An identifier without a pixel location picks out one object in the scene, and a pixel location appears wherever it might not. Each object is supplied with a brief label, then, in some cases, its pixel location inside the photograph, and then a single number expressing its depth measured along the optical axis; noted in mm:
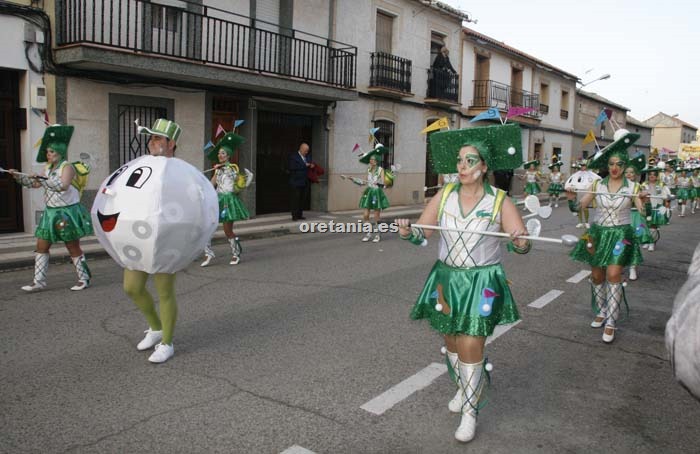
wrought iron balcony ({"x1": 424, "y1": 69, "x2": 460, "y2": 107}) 22250
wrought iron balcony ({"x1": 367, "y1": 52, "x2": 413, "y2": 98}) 19422
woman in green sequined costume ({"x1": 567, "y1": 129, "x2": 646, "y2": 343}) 5602
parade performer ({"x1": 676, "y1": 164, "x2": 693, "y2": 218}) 20719
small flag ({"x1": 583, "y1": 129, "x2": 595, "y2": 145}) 7944
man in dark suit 15508
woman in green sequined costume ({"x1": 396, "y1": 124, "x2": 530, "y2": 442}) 3494
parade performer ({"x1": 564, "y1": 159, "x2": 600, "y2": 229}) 6089
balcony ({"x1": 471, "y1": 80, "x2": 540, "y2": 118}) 26328
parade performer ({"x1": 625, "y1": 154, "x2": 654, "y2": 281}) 6574
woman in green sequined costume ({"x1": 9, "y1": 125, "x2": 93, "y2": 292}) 6801
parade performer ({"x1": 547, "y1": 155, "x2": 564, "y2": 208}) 22914
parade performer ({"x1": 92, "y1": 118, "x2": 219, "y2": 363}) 4156
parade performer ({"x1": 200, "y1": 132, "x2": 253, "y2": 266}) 8945
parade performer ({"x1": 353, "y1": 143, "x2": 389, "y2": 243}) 12578
